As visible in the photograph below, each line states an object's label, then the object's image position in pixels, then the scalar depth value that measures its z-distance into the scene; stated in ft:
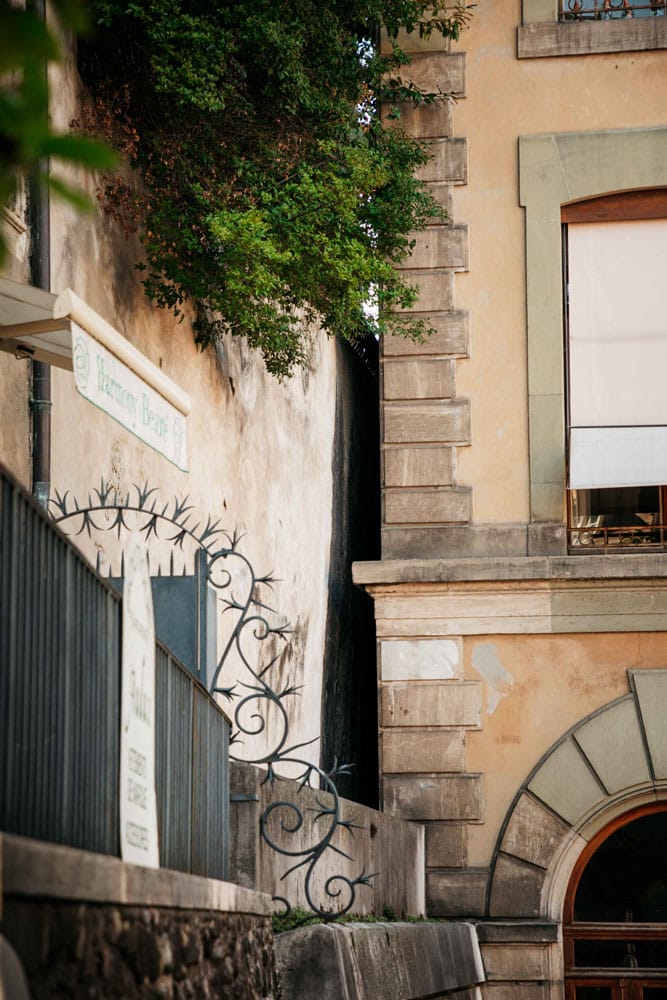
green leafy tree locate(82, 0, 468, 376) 58.22
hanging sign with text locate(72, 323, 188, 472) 37.40
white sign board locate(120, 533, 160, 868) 29.55
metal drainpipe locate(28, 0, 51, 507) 50.10
